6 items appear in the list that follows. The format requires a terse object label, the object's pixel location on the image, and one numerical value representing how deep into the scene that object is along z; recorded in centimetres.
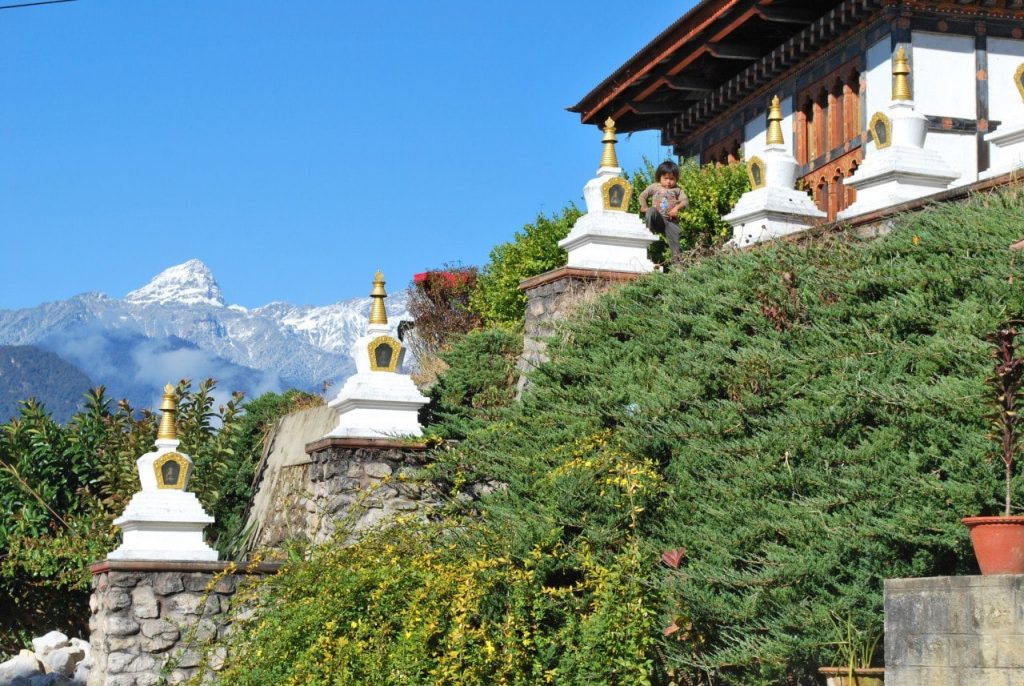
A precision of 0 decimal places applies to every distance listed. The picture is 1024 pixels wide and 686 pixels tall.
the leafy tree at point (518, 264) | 1866
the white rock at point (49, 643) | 1717
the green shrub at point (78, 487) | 1694
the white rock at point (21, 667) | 1689
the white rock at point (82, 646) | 1733
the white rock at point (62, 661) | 1683
